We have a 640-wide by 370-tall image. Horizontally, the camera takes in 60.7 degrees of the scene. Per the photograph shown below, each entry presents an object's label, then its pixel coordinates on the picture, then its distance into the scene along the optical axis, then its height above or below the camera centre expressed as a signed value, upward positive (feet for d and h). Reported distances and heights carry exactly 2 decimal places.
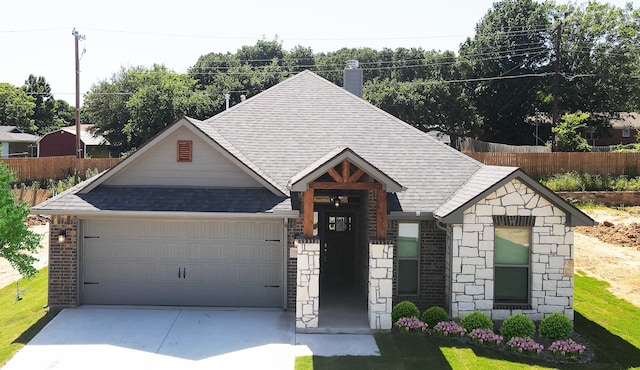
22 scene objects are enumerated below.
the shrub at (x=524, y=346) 33.96 -10.20
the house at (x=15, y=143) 152.35 +9.82
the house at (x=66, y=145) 153.79 +9.13
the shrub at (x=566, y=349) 33.65 -10.28
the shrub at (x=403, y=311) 37.14 -8.90
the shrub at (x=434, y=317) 36.68 -9.10
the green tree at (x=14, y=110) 195.42 +24.05
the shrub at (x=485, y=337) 35.03 -9.98
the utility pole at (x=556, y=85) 116.37 +21.28
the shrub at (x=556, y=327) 35.24 -9.37
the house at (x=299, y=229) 36.99 -3.56
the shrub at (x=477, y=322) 35.73 -9.16
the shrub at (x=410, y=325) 36.29 -9.61
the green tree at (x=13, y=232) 36.37 -3.76
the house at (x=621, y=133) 152.76 +14.61
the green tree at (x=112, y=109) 166.01 +21.29
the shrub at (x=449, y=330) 35.86 -9.74
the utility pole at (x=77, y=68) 100.89 +20.22
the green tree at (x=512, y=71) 151.84 +31.46
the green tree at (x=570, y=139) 108.30 +8.77
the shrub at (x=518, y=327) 34.96 -9.31
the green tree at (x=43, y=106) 218.59 +29.06
